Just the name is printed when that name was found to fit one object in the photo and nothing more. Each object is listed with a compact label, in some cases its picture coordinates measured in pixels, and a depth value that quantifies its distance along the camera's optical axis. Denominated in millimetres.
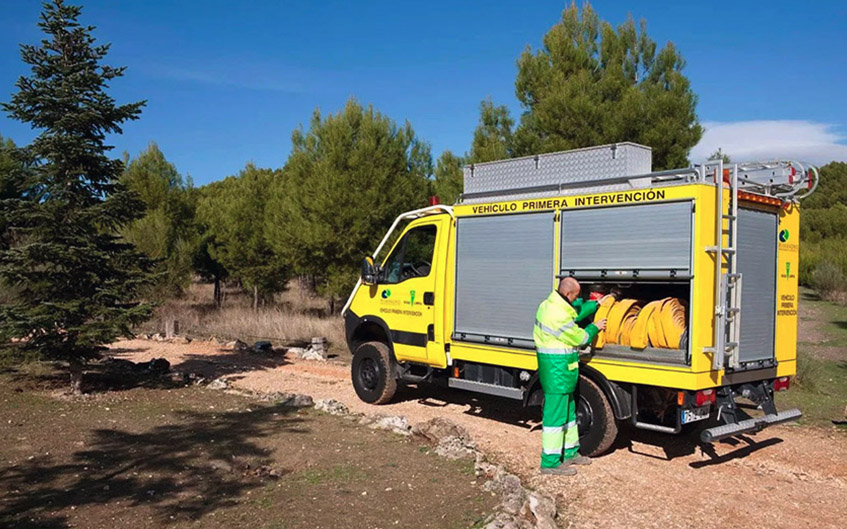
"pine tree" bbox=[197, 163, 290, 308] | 25641
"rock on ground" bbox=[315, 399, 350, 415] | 9551
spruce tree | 9836
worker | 6961
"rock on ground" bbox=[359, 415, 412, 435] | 8425
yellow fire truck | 6762
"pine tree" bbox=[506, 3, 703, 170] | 13867
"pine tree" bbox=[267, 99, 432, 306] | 19219
